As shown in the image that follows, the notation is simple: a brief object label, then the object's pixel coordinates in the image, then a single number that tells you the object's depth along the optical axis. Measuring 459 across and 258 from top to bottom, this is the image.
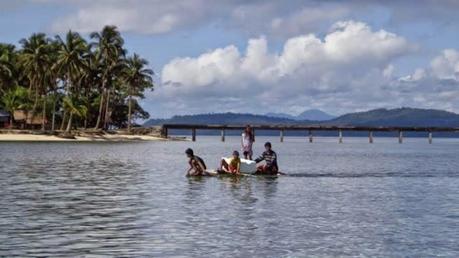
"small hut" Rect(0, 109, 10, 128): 114.19
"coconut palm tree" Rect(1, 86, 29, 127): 113.75
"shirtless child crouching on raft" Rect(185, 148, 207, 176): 37.69
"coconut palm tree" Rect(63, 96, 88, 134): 108.06
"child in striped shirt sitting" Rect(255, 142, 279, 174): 38.69
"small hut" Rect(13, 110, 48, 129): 119.12
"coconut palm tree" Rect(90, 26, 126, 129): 118.75
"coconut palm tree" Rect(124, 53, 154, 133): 127.31
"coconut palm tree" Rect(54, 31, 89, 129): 108.81
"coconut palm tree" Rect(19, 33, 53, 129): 108.25
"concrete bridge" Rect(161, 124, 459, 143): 138.50
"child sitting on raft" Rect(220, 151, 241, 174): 37.97
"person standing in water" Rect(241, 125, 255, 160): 40.44
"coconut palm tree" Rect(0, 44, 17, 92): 112.28
